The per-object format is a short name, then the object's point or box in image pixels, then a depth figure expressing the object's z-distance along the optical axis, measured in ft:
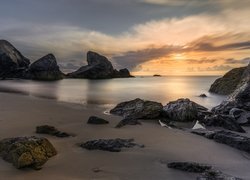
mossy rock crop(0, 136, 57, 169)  13.39
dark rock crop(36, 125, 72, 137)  19.88
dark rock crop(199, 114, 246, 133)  24.62
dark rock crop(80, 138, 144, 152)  16.64
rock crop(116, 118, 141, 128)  24.17
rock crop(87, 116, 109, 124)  24.71
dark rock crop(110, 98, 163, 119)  29.07
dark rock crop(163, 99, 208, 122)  28.93
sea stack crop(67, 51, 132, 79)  211.94
